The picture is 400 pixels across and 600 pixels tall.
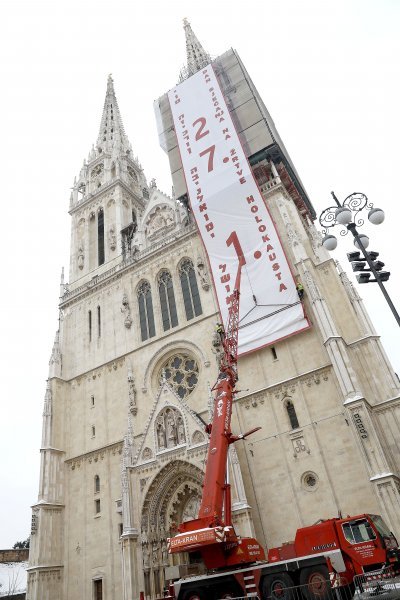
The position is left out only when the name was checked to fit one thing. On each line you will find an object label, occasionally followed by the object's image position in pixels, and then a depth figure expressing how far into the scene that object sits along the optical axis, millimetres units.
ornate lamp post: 9699
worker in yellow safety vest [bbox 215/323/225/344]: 20406
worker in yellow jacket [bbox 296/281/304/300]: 19562
